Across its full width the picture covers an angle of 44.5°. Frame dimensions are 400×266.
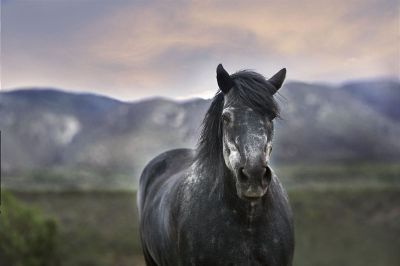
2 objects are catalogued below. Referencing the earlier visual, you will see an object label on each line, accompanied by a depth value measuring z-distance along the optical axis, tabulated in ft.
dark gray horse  11.00
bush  50.42
